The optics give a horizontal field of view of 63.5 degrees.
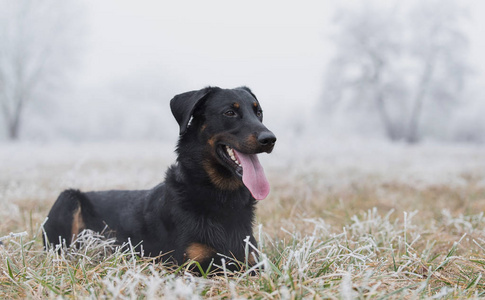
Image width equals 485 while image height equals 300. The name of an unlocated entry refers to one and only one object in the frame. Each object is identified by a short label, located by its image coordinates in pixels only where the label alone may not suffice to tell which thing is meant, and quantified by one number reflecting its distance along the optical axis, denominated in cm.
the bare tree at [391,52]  2770
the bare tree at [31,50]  2262
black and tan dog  282
